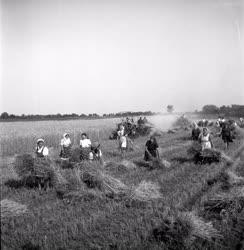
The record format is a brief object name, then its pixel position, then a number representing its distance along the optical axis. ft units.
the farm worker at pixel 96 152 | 56.24
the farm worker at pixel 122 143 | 72.02
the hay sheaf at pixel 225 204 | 30.08
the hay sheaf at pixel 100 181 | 35.28
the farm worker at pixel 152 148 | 55.57
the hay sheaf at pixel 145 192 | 32.81
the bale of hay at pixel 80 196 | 33.19
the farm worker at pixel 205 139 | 59.47
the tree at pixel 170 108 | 343.67
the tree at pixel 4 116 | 337.07
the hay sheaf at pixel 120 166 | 49.52
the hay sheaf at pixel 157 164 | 50.83
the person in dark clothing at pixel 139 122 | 127.81
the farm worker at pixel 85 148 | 50.97
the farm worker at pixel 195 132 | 96.10
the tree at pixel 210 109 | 379.76
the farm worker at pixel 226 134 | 76.89
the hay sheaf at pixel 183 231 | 23.67
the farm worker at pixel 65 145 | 54.28
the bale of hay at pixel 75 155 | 50.46
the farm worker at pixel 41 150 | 47.19
